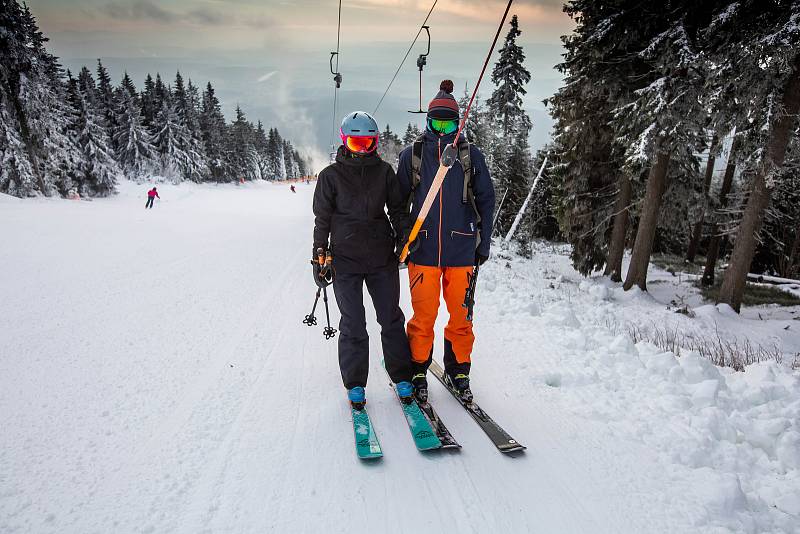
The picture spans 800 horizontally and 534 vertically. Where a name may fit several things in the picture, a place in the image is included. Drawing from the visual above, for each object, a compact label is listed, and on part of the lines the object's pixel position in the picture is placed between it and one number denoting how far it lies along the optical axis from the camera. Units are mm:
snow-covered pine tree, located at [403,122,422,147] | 56025
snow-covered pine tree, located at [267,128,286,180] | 86688
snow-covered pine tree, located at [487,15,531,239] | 32500
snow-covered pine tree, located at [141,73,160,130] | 48700
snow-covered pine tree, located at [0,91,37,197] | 25672
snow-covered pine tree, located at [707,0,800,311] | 7863
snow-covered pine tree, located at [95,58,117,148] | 43031
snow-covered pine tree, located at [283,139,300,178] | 104375
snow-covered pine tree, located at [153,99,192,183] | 46344
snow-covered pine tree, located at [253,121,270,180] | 79312
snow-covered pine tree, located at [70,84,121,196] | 34125
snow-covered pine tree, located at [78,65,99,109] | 39062
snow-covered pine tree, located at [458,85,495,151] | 27478
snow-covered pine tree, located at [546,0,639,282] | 11664
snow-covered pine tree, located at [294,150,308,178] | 121238
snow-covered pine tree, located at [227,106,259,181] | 59828
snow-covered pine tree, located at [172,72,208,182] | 49156
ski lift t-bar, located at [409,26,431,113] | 12695
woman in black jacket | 3713
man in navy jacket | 3816
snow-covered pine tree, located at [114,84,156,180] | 42750
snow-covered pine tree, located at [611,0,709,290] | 9680
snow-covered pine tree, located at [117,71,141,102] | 42353
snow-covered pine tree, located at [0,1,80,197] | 24861
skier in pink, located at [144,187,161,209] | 29942
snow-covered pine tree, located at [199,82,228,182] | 55866
